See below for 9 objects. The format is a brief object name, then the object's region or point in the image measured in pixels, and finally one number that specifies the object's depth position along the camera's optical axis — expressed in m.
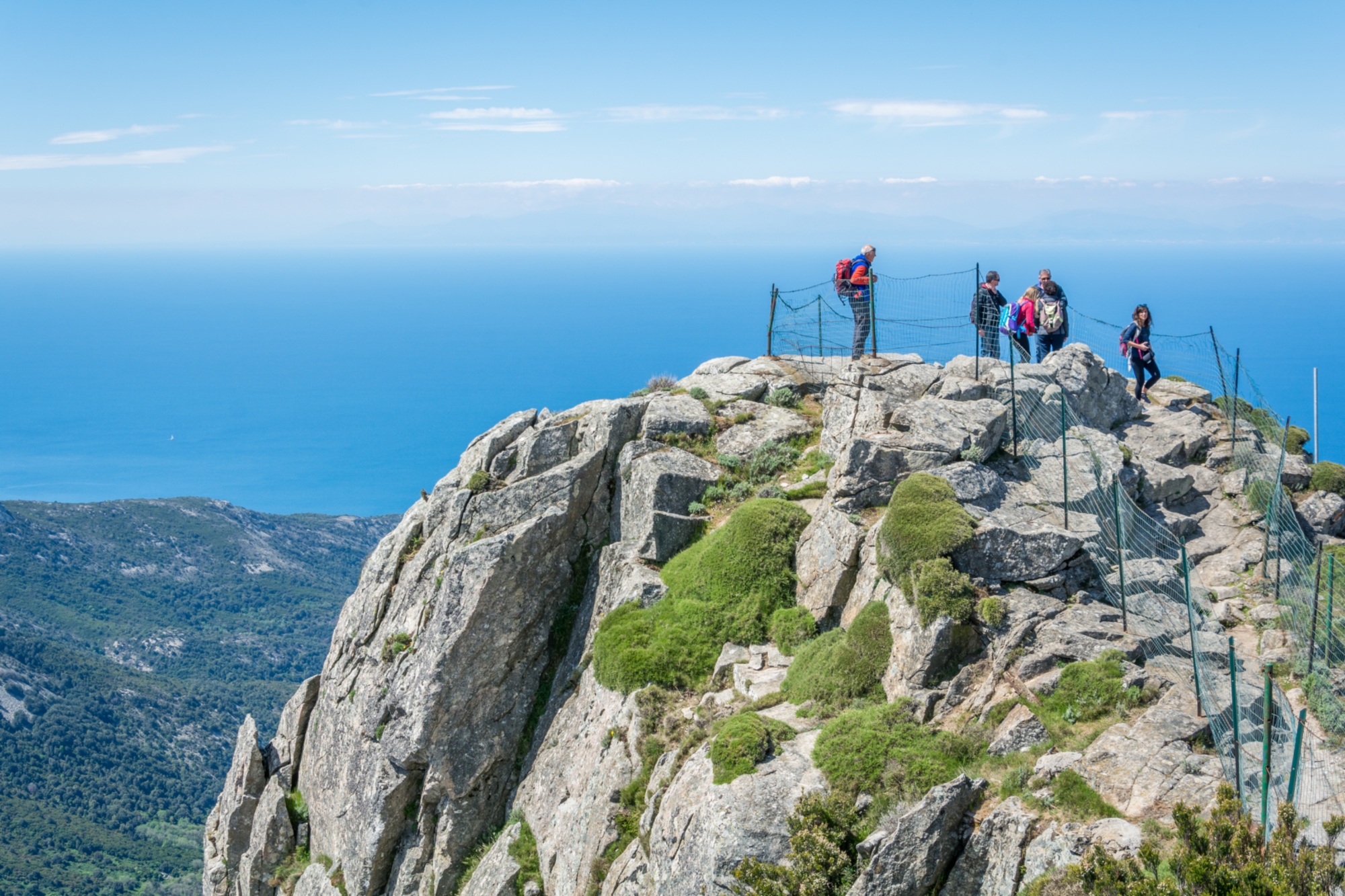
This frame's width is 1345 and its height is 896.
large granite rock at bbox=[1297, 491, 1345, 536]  22.91
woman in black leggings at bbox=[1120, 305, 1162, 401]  28.14
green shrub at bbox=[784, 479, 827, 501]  23.30
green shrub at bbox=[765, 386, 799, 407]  28.38
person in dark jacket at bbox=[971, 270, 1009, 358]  27.53
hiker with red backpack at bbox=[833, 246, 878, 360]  27.67
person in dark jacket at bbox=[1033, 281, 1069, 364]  28.23
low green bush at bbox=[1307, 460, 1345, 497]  23.92
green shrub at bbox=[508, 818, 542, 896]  19.61
